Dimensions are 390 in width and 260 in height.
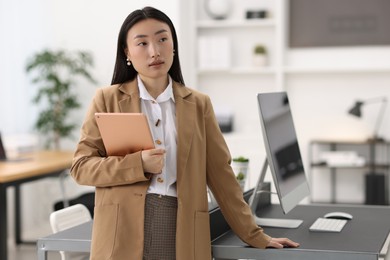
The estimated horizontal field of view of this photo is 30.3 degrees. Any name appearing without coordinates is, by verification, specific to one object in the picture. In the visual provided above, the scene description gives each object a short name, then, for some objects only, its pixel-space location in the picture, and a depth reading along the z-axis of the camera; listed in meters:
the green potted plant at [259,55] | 6.80
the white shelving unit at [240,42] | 6.83
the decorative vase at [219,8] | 6.91
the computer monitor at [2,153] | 5.29
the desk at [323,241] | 2.34
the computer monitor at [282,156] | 2.56
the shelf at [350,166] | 6.43
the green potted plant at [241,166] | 3.04
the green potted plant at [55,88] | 6.36
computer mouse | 2.98
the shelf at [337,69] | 6.50
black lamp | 6.41
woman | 2.16
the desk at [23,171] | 4.62
